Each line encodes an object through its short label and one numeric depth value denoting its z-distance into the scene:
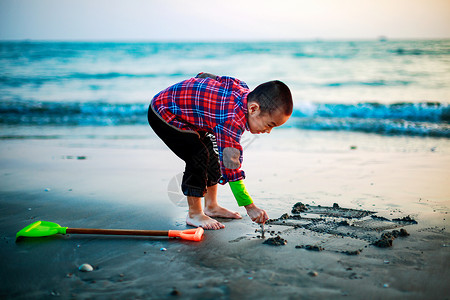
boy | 2.52
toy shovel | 2.58
